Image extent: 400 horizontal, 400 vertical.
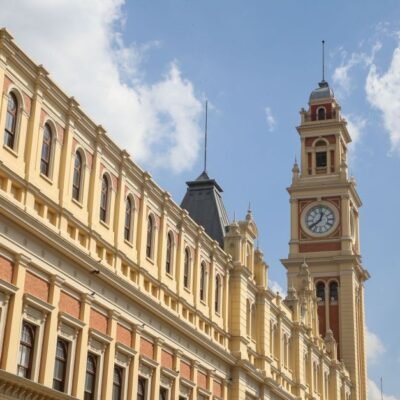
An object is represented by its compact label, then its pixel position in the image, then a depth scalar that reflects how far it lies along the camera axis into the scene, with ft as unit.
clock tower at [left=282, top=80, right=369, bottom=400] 242.99
